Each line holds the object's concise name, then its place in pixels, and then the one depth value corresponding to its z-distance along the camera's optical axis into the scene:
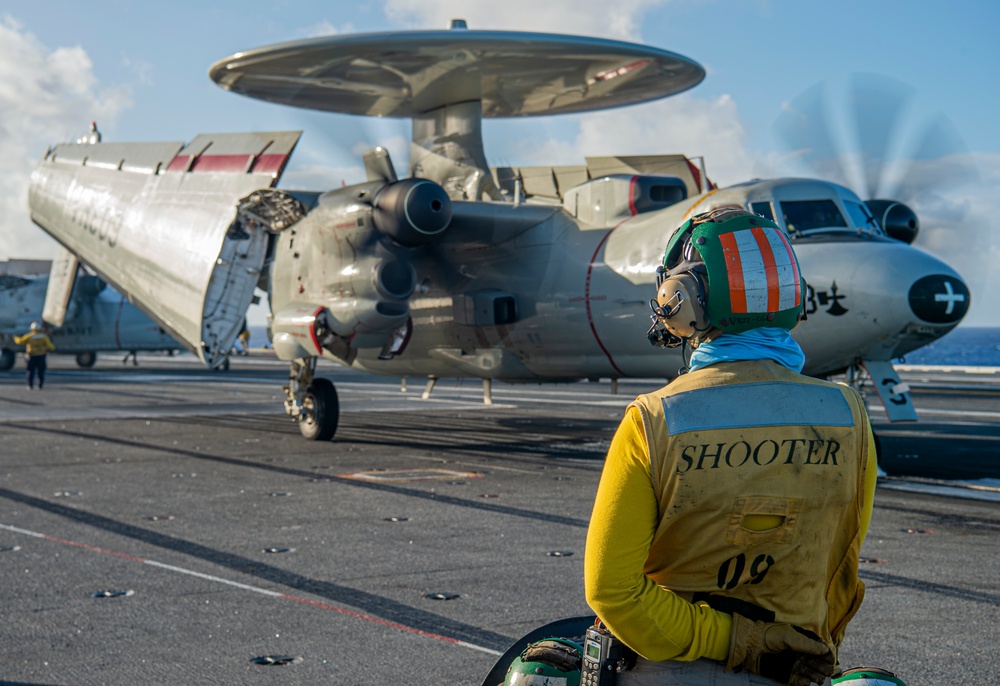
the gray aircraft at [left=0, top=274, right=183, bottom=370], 43.16
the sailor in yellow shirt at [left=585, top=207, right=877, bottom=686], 2.26
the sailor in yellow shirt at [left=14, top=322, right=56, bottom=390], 29.33
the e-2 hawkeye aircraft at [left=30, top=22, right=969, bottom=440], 11.52
